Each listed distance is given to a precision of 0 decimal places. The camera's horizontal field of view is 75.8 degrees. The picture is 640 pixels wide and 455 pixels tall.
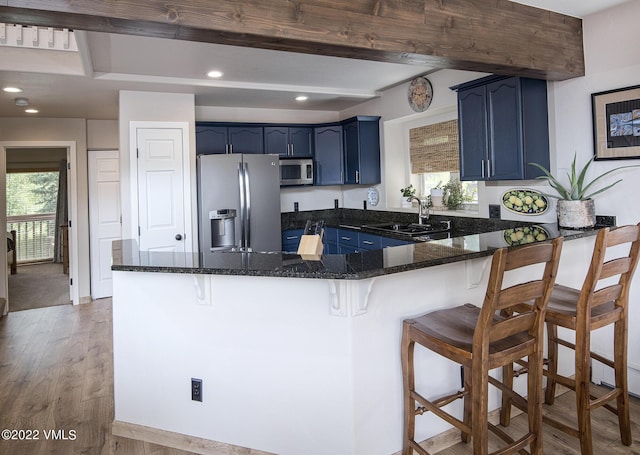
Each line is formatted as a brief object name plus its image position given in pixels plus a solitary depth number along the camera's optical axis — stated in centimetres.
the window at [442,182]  398
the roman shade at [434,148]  406
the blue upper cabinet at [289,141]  498
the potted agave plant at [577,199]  262
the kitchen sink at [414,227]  381
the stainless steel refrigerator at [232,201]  421
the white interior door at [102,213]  537
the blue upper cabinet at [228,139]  466
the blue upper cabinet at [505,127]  286
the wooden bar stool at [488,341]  154
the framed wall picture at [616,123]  249
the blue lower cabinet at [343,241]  401
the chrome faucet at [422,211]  419
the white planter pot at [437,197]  414
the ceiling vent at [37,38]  312
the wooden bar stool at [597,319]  192
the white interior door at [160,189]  409
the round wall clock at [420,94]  400
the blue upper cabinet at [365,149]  475
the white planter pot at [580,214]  262
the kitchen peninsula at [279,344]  184
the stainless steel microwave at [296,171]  498
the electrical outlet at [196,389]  210
